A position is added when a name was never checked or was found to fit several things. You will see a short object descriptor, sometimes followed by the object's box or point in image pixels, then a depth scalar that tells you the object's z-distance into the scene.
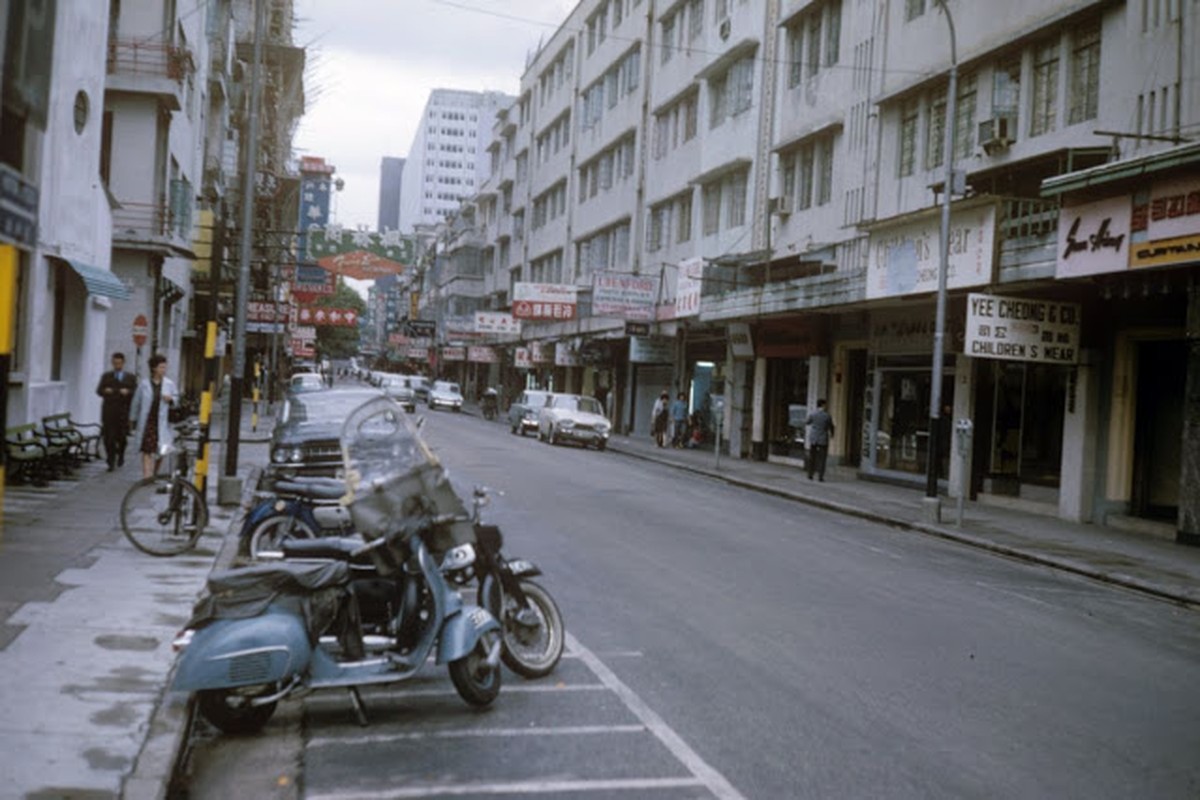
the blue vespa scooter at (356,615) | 5.91
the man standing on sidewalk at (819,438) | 27.12
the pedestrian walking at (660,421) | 39.91
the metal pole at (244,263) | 15.68
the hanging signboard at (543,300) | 50.44
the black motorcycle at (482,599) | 6.44
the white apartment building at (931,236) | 18.23
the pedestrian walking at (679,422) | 39.03
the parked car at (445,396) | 65.24
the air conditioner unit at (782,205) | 31.81
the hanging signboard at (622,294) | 40.69
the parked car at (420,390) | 76.06
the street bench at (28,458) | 14.70
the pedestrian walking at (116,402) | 17.28
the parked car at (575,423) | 36.31
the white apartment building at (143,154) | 28.41
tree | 127.06
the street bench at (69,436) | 16.42
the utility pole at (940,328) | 19.56
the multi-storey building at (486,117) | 146.00
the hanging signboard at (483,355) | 80.66
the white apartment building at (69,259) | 16.86
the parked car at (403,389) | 53.73
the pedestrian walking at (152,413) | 15.33
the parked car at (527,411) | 41.12
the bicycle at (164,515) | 10.80
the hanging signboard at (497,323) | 65.75
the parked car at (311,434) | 14.69
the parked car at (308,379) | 37.55
